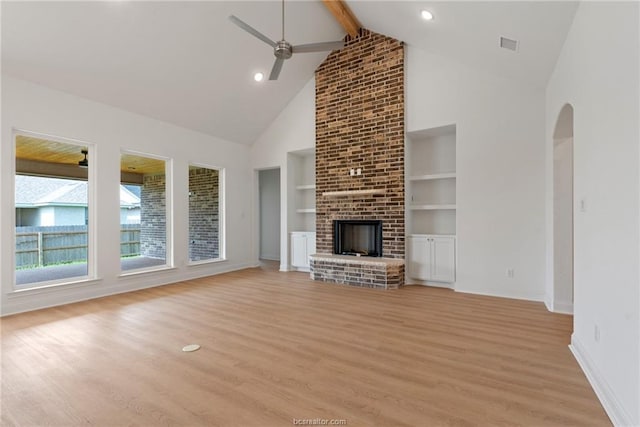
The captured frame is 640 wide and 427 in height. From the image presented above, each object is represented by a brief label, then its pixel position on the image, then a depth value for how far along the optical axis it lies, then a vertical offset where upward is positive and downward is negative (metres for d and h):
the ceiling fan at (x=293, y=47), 3.59 +1.87
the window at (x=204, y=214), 6.39 -0.04
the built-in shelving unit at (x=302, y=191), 7.00 +0.46
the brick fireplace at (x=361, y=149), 5.44 +1.14
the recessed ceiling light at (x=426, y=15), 3.93 +2.44
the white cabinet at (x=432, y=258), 5.07 -0.77
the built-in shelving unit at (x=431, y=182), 5.43 +0.51
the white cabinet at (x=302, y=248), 6.70 -0.77
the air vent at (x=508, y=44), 3.52 +1.87
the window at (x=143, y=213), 5.25 -0.01
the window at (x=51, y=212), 4.20 +0.02
